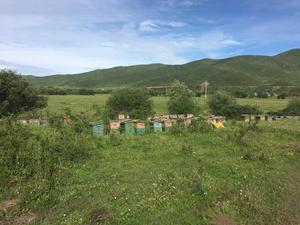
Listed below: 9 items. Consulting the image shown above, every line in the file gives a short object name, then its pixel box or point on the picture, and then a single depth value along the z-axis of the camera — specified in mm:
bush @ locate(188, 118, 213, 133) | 11808
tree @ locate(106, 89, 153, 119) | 21126
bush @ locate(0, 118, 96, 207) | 5352
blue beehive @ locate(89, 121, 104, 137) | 11669
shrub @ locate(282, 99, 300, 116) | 28705
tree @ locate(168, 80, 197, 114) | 23094
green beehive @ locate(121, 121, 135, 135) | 12581
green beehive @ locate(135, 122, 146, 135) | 12526
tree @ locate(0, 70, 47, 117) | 17005
